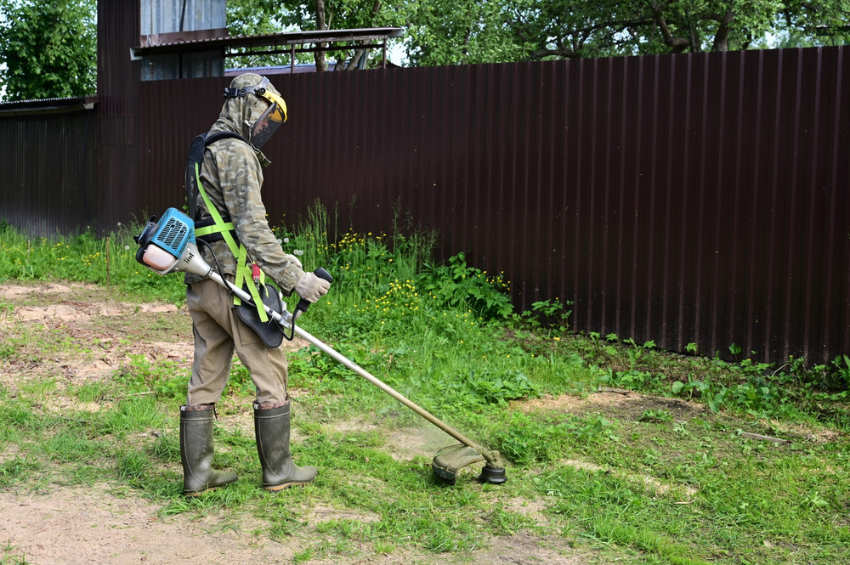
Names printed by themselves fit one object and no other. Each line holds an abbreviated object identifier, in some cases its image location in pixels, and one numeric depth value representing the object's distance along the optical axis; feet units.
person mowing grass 14.12
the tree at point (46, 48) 80.89
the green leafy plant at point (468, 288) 29.12
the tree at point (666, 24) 71.20
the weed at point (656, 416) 19.74
